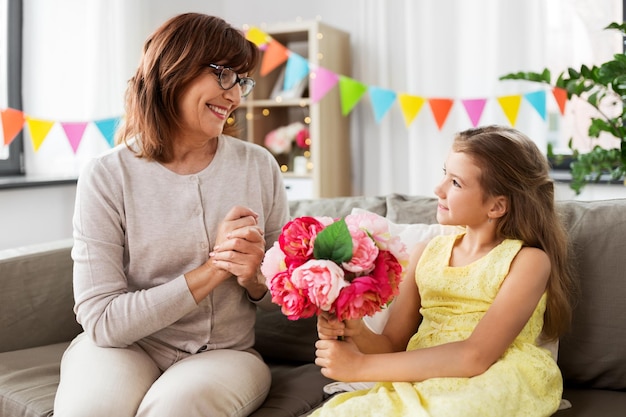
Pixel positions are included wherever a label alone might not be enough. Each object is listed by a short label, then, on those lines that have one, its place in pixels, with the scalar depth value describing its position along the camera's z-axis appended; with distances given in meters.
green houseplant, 1.92
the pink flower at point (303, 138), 4.11
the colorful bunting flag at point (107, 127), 3.75
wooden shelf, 4.02
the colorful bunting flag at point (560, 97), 3.49
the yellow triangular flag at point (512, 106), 3.67
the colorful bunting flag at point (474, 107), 3.77
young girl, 1.51
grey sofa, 1.77
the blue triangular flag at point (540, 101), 3.58
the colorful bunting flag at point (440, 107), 3.87
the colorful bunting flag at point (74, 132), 3.66
